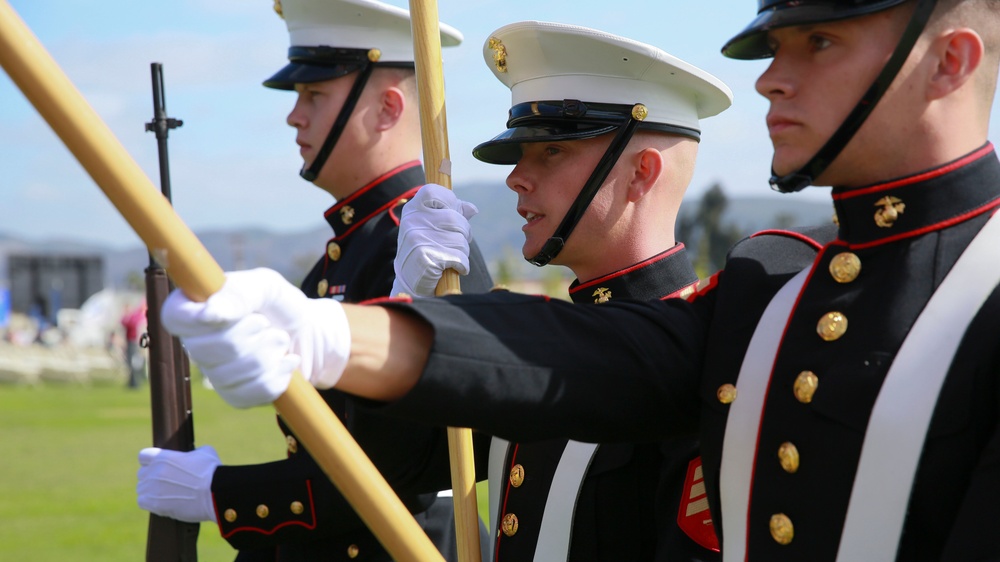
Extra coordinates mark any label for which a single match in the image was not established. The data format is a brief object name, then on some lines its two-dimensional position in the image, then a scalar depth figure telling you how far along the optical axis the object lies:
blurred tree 58.41
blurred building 74.19
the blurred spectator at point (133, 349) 26.59
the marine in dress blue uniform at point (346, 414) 3.69
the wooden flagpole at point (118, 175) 1.79
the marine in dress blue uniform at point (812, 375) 2.02
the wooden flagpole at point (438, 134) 3.07
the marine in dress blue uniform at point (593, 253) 2.96
